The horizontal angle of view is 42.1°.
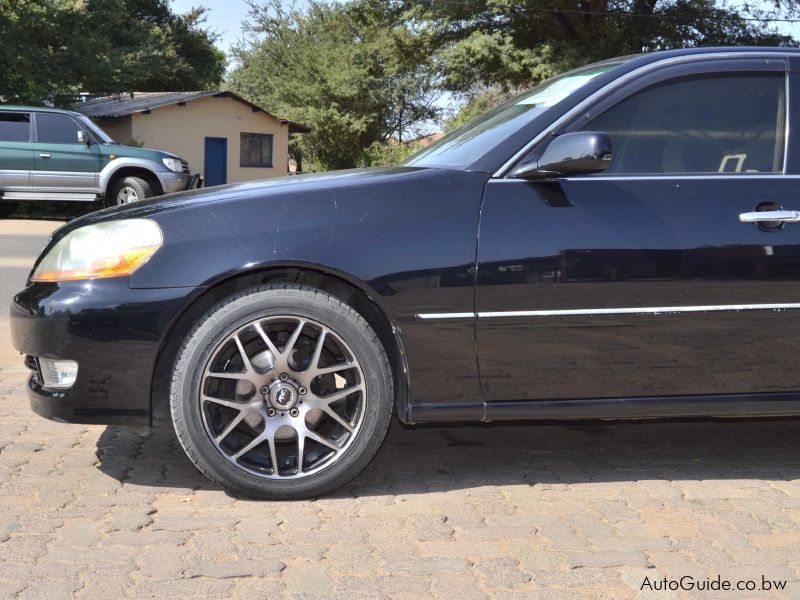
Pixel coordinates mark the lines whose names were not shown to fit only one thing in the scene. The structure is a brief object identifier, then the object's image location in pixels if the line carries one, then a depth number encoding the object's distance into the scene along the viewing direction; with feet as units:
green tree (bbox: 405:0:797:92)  102.06
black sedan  12.10
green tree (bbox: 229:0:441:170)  159.12
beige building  111.75
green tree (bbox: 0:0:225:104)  95.04
